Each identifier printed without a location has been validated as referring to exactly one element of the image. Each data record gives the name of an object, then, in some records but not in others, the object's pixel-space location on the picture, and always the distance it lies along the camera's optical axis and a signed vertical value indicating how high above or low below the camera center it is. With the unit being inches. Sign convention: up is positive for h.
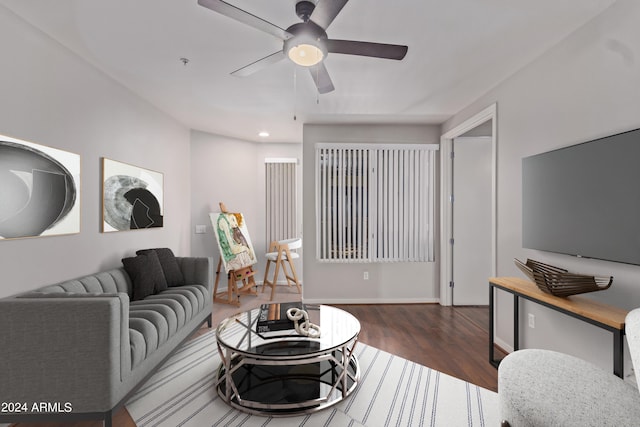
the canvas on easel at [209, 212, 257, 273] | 176.7 -17.2
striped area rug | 76.5 -52.2
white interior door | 170.1 +1.0
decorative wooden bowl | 75.4 -17.6
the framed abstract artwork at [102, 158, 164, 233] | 115.8 +6.3
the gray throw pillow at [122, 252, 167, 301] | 114.5 -24.7
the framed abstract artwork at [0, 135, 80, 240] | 78.0 +6.0
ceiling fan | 61.5 +39.9
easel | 176.7 -45.0
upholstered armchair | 47.5 -30.7
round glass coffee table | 78.7 -48.7
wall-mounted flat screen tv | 70.1 +3.7
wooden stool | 192.7 -28.7
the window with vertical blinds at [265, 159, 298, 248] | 222.2 +15.4
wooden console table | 64.4 -23.5
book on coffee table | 94.2 -34.1
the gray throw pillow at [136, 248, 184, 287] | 130.8 -24.1
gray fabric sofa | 66.9 -32.3
